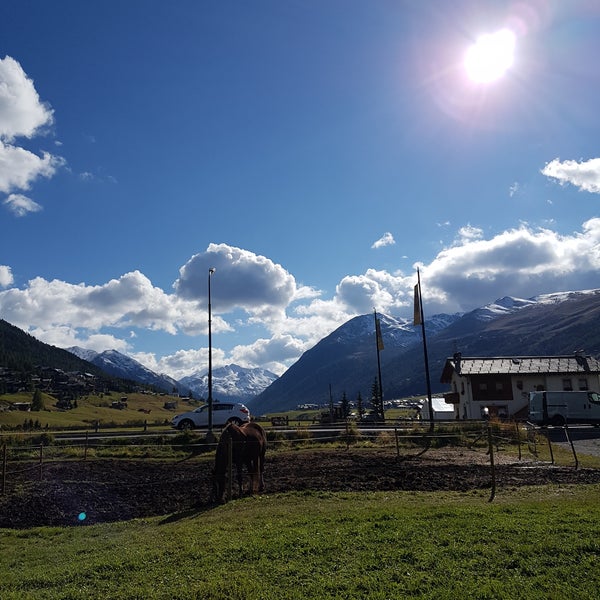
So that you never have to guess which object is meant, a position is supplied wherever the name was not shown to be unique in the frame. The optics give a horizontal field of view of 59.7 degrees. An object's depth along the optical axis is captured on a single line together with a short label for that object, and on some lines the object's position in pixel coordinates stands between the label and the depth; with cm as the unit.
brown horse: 1543
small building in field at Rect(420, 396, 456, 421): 6831
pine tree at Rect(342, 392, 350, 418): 8876
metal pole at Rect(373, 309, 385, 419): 4793
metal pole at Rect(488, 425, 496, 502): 1281
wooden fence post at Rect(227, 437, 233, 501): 1458
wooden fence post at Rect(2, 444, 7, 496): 1641
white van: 4141
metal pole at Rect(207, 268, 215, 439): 3022
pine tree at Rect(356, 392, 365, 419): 8011
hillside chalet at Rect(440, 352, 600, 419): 5450
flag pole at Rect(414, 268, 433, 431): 4095
